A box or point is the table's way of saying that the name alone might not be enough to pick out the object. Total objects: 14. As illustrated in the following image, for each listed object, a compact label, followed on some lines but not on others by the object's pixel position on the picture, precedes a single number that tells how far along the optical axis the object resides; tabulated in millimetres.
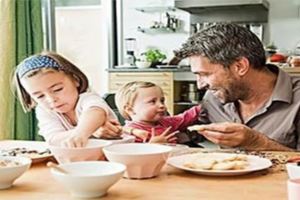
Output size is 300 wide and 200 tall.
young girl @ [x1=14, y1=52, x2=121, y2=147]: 1674
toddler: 2152
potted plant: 5078
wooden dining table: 1079
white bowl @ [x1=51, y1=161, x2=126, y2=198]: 1022
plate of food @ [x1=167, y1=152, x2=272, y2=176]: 1248
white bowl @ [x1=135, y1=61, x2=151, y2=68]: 5012
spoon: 1100
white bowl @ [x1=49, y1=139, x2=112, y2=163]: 1271
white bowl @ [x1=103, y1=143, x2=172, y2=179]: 1191
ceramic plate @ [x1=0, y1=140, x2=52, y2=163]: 1465
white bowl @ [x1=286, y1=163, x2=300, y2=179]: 1130
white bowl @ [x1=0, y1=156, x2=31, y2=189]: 1132
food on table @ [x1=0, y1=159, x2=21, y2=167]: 1202
